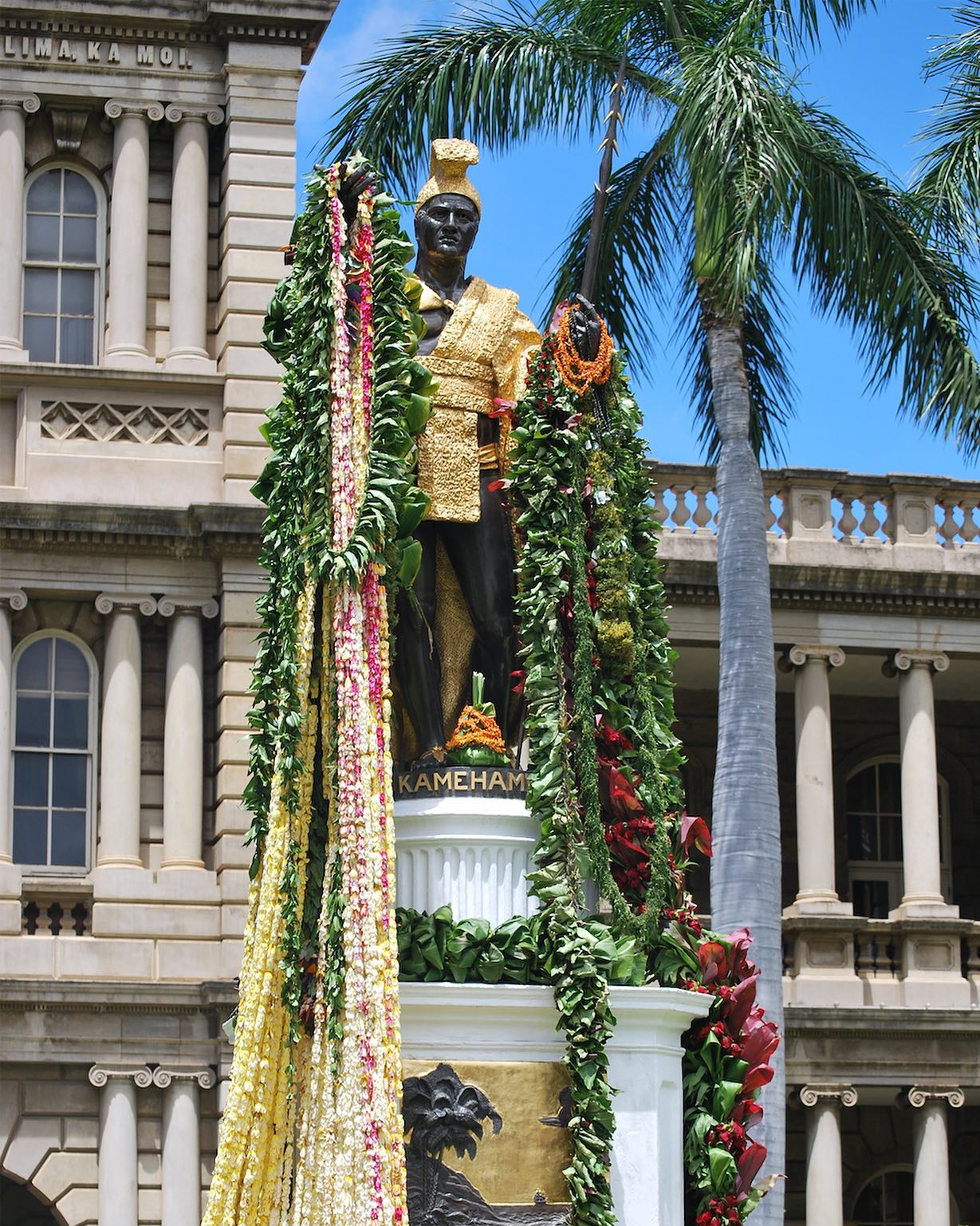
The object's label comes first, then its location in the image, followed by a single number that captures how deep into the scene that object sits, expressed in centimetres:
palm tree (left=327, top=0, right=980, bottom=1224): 1945
